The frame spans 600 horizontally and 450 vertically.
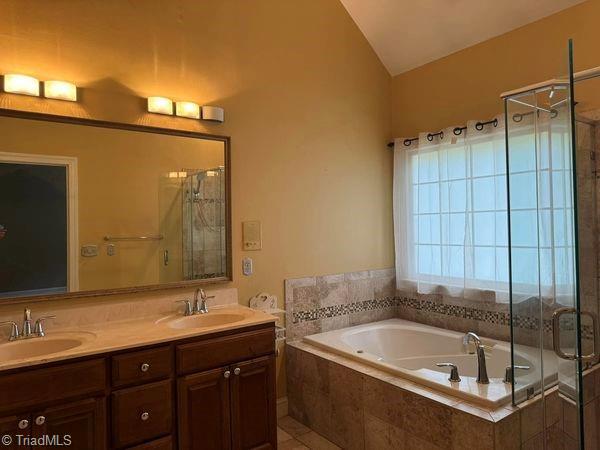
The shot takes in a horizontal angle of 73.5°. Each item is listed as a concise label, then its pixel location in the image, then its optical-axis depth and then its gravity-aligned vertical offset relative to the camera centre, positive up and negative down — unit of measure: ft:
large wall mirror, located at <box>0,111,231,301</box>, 6.88 +0.46
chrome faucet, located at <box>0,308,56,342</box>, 6.55 -1.60
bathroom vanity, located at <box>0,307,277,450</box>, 5.49 -2.50
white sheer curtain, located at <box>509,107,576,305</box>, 5.94 +0.25
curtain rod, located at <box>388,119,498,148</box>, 9.77 +2.46
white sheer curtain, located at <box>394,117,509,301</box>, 9.73 +0.34
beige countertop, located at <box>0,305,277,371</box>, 5.83 -1.74
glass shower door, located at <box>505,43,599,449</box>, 5.78 -0.58
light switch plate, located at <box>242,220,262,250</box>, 9.40 -0.14
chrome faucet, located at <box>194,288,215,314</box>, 8.42 -1.54
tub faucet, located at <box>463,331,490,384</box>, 7.03 -2.55
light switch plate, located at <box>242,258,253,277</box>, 9.41 -0.88
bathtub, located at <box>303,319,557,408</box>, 6.45 -2.83
